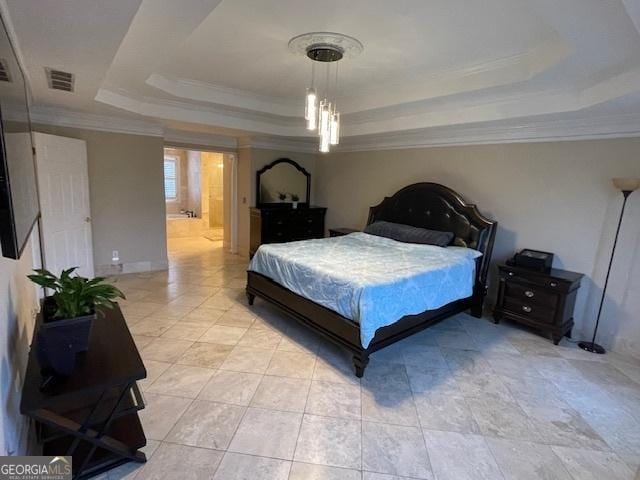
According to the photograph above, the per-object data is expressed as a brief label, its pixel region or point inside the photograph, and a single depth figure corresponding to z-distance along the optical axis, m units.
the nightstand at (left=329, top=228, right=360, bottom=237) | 5.53
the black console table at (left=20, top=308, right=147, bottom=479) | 1.46
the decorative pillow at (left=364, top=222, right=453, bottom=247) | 4.09
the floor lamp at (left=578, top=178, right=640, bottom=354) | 2.88
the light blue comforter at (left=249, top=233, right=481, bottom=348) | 2.63
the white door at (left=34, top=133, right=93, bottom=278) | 3.82
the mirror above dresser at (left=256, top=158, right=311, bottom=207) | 6.04
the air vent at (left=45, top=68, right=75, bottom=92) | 2.63
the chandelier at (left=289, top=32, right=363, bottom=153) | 2.63
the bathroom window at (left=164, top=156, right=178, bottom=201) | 10.21
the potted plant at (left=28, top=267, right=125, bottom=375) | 1.52
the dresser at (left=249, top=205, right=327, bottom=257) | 5.80
